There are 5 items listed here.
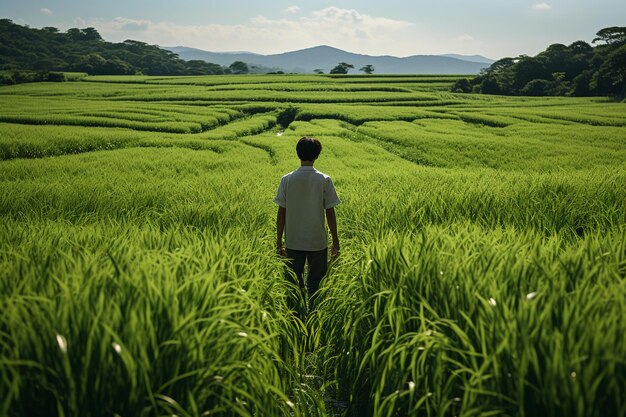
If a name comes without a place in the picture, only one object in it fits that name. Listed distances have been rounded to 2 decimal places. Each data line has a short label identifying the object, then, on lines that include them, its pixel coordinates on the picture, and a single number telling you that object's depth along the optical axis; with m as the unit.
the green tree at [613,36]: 56.97
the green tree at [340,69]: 91.59
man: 4.28
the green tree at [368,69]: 109.09
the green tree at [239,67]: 139.38
